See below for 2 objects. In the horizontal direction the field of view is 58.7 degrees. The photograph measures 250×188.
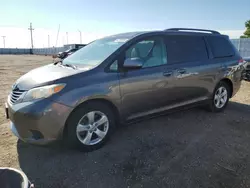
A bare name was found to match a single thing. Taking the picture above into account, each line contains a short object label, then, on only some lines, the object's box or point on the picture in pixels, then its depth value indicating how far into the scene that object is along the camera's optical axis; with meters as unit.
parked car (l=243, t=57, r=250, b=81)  8.94
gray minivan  2.85
